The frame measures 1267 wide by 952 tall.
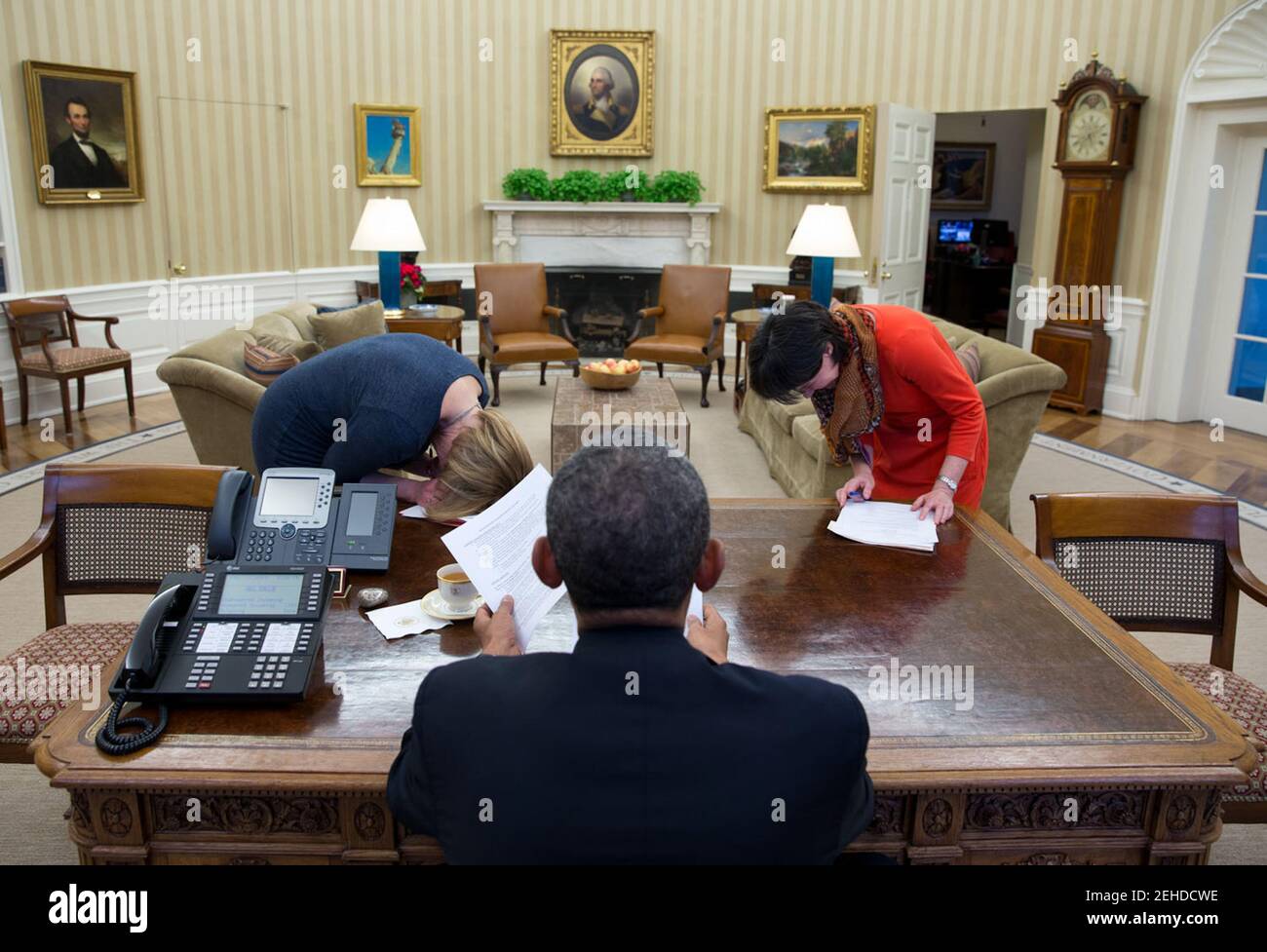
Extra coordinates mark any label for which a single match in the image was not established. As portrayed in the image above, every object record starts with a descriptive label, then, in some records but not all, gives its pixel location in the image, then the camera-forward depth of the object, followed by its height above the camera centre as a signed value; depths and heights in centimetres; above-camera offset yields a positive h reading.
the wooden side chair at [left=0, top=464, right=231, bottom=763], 288 -85
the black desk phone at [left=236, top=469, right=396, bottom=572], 223 -67
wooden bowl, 685 -99
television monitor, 1349 +6
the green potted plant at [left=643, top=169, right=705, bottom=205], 1001 +40
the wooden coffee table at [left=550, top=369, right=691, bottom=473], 609 -111
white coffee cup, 224 -78
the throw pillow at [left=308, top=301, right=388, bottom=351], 652 -64
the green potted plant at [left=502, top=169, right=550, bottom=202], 1002 +40
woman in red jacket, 292 -47
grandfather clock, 772 +15
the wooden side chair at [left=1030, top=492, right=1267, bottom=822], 276 -83
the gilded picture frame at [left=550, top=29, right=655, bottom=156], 990 +128
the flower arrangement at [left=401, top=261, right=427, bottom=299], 859 -44
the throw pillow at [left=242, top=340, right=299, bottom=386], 504 -68
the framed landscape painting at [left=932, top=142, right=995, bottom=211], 1372 +79
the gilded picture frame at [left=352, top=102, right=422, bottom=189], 978 +74
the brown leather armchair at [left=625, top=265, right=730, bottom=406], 864 -77
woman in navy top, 249 -52
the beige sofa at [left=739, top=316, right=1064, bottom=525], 490 -93
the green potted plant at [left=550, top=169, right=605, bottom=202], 1002 +39
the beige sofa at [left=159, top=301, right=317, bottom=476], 479 -81
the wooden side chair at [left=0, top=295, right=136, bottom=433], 711 -93
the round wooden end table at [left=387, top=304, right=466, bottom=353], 787 -75
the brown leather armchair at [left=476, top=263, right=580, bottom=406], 861 -76
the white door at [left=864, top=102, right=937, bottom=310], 879 +27
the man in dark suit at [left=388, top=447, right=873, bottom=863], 128 -62
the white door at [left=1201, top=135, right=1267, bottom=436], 749 -50
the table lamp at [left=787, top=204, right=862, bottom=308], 712 -6
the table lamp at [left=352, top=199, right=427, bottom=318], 739 -4
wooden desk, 169 -86
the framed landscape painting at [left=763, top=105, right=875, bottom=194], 973 +78
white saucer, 222 -81
